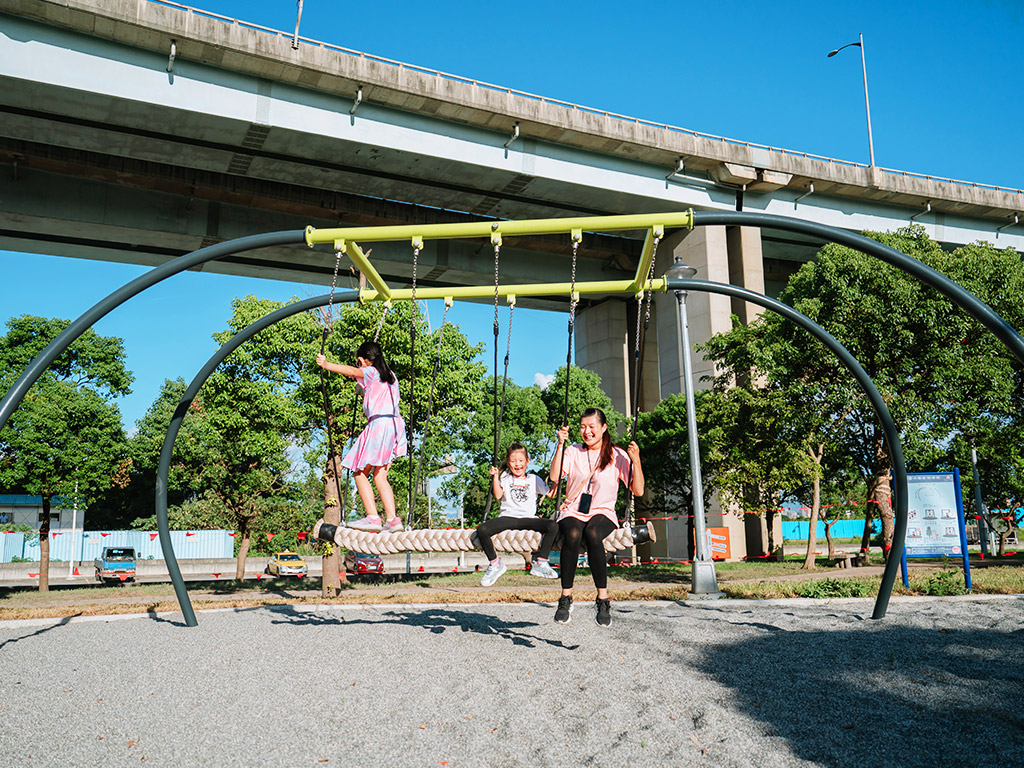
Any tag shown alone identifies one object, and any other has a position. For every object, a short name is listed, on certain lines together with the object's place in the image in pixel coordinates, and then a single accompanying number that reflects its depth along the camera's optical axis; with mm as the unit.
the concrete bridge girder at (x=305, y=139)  19422
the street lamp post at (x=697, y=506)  13453
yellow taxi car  34531
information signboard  12492
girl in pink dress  8055
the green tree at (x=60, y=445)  22438
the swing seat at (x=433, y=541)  7394
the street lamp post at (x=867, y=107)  31294
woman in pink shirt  7285
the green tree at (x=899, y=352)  18484
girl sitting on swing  7461
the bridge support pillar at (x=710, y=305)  28856
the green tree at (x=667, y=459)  32219
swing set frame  6906
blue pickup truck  30719
